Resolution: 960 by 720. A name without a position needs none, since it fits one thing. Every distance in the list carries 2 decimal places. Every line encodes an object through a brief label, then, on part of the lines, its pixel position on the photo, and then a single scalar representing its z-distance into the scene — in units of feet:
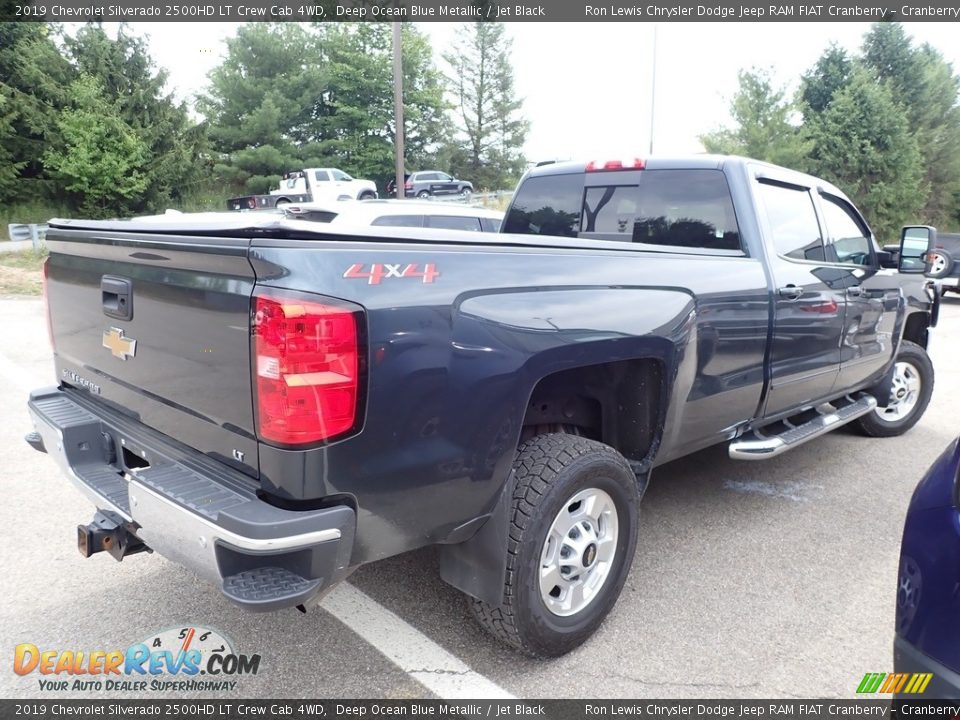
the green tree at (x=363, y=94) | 131.34
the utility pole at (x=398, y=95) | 61.11
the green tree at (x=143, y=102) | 92.53
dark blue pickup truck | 6.26
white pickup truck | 82.93
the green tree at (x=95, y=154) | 83.76
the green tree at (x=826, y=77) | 102.17
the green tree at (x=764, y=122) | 82.53
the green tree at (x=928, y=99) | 105.70
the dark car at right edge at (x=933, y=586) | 5.21
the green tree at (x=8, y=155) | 82.28
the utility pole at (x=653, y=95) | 71.67
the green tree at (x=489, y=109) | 161.99
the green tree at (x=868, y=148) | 92.32
